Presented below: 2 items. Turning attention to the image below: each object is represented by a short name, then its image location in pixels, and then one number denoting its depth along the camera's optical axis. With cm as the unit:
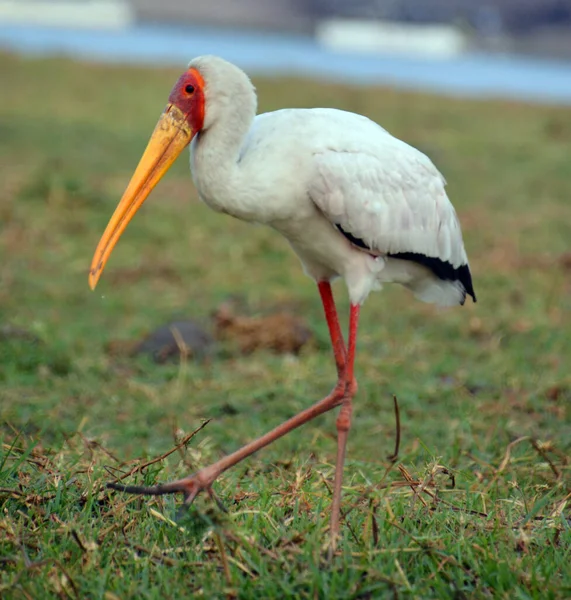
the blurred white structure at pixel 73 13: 8452
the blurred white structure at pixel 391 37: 8406
